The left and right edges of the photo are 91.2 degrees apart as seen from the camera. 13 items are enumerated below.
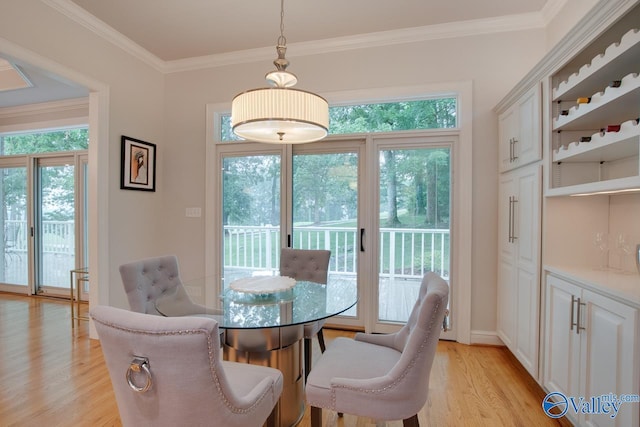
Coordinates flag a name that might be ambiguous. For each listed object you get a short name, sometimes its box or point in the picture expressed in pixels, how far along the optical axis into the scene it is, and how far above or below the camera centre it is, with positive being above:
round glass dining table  1.61 -0.57
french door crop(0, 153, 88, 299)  4.43 -0.16
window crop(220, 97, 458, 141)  3.07 +0.95
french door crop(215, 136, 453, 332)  3.12 -0.01
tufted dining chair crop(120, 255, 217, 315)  1.92 -0.50
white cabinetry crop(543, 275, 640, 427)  1.31 -0.67
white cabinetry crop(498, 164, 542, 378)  2.12 -0.40
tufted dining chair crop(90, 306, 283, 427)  0.93 -0.51
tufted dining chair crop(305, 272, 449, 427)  1.26 -0.76
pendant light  1.61 +0.53
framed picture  3.25 +0.47
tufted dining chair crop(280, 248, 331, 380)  2.62 -0.47
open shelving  1.43 +0.53
